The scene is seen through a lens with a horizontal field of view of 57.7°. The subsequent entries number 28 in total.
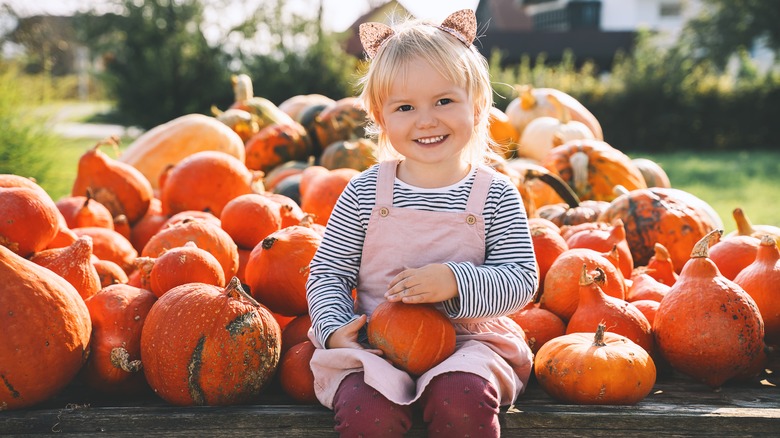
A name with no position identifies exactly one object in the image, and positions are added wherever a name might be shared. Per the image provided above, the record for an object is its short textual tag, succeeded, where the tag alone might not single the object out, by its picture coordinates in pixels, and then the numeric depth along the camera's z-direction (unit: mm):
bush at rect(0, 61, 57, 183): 6642
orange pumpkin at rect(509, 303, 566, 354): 2592
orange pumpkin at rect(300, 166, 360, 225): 3604
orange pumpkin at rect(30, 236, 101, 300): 2430
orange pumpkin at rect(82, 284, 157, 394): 2185
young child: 1979
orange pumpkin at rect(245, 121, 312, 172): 5066
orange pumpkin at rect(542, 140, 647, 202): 4535
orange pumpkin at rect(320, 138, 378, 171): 4695
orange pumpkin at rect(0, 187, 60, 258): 2498
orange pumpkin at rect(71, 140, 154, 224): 3654
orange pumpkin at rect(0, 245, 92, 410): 1983
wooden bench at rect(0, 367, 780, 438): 1962
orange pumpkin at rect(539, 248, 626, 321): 2691
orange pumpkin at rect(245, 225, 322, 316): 2559
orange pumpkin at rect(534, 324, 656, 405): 2074
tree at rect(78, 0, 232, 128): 16531
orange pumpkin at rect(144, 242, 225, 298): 2434
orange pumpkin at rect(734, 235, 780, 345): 2496
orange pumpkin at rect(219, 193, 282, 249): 3057
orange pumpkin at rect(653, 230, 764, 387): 2238
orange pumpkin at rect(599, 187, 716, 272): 3418
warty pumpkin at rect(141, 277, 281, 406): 2086
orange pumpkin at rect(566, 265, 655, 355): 2410
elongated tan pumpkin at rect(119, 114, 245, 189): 4891
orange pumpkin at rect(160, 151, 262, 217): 3623
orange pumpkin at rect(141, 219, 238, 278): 2787
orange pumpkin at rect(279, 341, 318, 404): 2189
